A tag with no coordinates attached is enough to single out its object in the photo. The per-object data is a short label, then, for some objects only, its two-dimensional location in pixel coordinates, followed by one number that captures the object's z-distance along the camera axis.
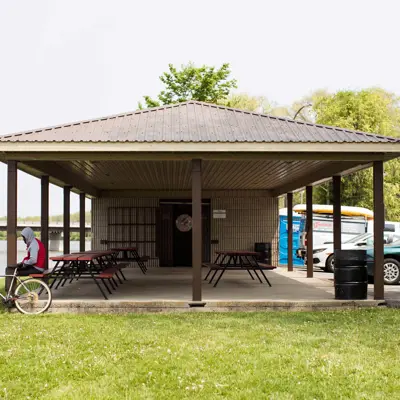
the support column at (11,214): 9.85
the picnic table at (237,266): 11.31
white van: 21.47
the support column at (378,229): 9.92
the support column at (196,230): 9.76
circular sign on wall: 19.58
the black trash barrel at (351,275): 9.96
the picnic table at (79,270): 9.80
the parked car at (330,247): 15.75
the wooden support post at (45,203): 12.96
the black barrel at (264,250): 19.19
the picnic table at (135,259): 15.75
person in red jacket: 9.61
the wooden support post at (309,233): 15.45
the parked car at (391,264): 14.52
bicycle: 9.34
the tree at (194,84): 32.41
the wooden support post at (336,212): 12.74
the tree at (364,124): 31.91
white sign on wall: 19.53
